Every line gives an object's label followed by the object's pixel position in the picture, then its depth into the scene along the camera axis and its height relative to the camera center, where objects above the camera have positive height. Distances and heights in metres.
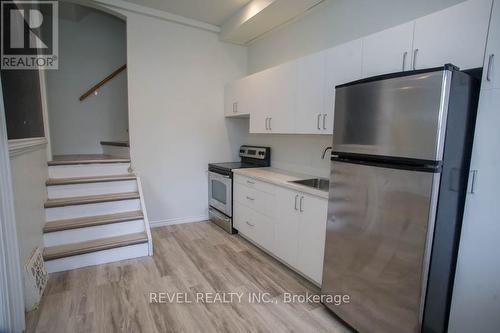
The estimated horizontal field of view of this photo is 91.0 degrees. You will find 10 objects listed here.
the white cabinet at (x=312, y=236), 2.00 -0.84
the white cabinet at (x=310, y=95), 2.18 +0.39
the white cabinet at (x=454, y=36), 1.26 +0.57
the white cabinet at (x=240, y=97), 3.13 +0.52
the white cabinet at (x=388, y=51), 1.56 +0.59
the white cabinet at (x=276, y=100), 2.52 +0.40
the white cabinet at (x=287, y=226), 2.27 -0.86
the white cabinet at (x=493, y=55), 1.20 +0.43
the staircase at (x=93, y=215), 2.44 -0.94
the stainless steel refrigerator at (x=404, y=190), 1.23 -0.28
